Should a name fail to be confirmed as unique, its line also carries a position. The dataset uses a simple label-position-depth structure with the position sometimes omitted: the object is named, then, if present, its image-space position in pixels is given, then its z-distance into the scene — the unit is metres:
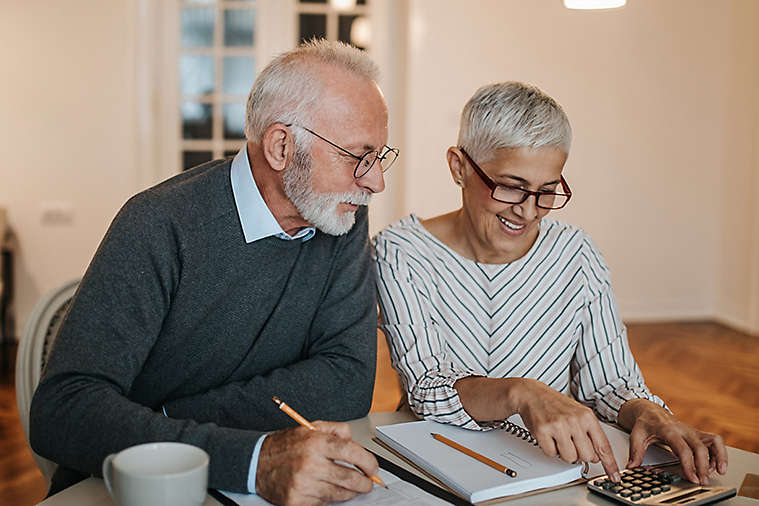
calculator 1.12
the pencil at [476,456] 1.18
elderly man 1.40
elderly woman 1.66
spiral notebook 1.15
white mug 0.92
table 1.12
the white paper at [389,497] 1.10
